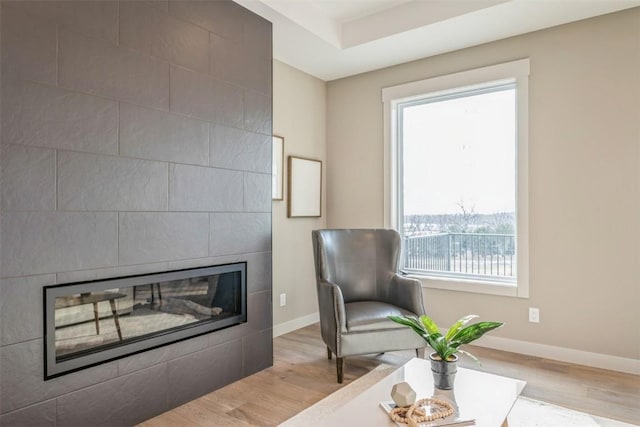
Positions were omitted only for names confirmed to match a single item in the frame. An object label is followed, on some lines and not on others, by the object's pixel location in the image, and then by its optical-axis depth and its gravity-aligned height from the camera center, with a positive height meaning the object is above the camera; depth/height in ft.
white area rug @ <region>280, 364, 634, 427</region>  7.16 -3.65
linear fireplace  6.40 -1.78
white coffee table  5.10 -2.52
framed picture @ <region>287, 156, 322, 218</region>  13.12 +1.00
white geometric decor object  5.20 -2.29
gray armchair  9.14 -1.93
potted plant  5.65 -1.78
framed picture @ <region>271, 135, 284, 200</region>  12.43 +1.52
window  11.27 +1.20
